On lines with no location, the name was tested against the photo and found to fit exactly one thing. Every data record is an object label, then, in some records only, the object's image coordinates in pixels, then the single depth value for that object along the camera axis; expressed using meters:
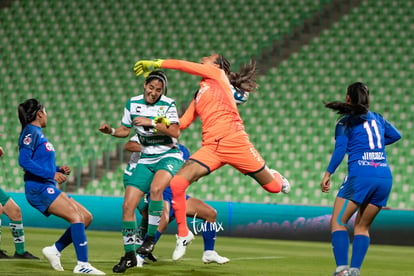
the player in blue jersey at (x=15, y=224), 20.22
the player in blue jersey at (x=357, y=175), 15.91
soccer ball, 19.41
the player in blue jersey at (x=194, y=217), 20.06
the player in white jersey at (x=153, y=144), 17.75
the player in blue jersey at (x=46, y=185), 16.39
